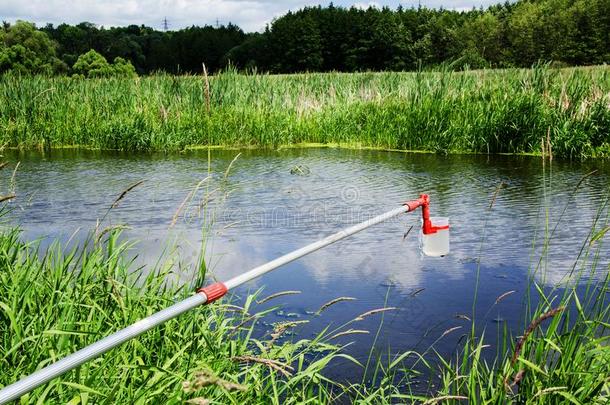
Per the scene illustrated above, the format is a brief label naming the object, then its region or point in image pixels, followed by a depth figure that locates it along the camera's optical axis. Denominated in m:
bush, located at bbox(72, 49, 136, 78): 48.50
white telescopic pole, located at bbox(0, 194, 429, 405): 1.48
